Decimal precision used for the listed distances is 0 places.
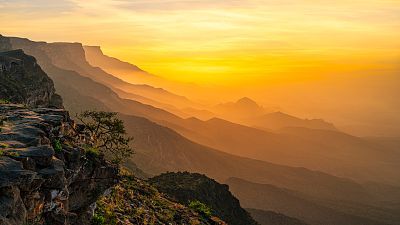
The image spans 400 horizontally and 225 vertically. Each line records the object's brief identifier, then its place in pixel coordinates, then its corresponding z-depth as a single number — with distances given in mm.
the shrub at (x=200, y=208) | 47375
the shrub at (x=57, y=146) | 20702
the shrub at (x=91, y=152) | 23525
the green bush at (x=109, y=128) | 28978
